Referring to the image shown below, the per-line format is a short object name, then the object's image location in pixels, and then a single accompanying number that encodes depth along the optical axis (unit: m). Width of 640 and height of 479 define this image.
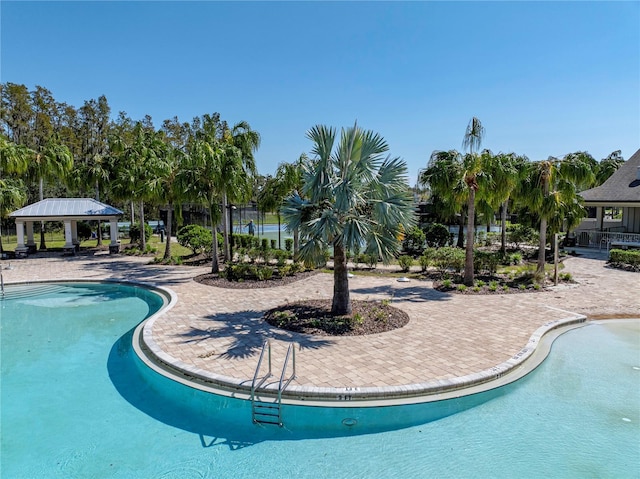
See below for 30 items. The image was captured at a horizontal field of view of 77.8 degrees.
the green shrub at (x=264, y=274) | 15.82
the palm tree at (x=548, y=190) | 15.00
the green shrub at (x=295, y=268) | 17.20
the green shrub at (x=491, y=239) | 25.65
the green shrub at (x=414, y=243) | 22.23
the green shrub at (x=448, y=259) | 16.08
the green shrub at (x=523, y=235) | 23.83
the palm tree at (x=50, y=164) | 25.91
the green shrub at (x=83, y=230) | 30.64
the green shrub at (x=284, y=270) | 16.71
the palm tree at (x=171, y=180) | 17.02
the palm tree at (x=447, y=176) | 14.01
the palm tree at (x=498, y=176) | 13.66
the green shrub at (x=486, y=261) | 15.91
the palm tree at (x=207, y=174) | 15.68
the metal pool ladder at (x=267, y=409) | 5.99
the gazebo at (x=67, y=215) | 23.35
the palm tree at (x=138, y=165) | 21.14
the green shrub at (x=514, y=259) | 19.56
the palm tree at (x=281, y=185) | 18.59
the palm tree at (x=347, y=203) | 9.17
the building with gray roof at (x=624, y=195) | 23.62
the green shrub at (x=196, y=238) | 21.88
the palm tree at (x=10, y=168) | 22.14
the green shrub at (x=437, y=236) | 23.25
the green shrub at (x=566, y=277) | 15.19
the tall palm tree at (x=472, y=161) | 13.36
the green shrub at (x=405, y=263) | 17.83
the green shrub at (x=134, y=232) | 27.94
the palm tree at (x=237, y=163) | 16.08
